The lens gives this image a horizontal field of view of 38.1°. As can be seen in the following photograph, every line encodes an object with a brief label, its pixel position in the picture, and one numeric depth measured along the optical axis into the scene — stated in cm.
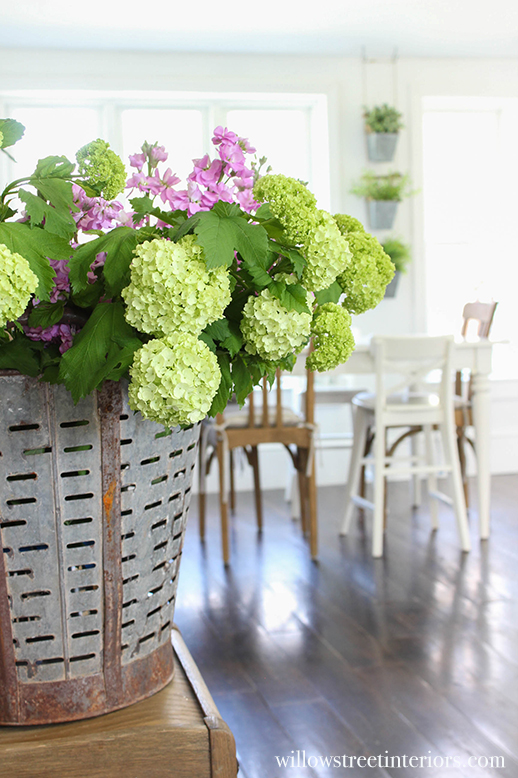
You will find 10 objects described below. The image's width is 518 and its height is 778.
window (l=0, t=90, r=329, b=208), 434
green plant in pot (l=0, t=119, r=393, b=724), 62
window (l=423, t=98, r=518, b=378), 482
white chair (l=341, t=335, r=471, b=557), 291
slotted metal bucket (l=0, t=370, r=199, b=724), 71
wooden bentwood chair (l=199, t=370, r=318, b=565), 288
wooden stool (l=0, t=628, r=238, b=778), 71
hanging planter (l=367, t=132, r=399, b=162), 439
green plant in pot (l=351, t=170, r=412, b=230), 439
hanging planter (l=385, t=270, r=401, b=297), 445
